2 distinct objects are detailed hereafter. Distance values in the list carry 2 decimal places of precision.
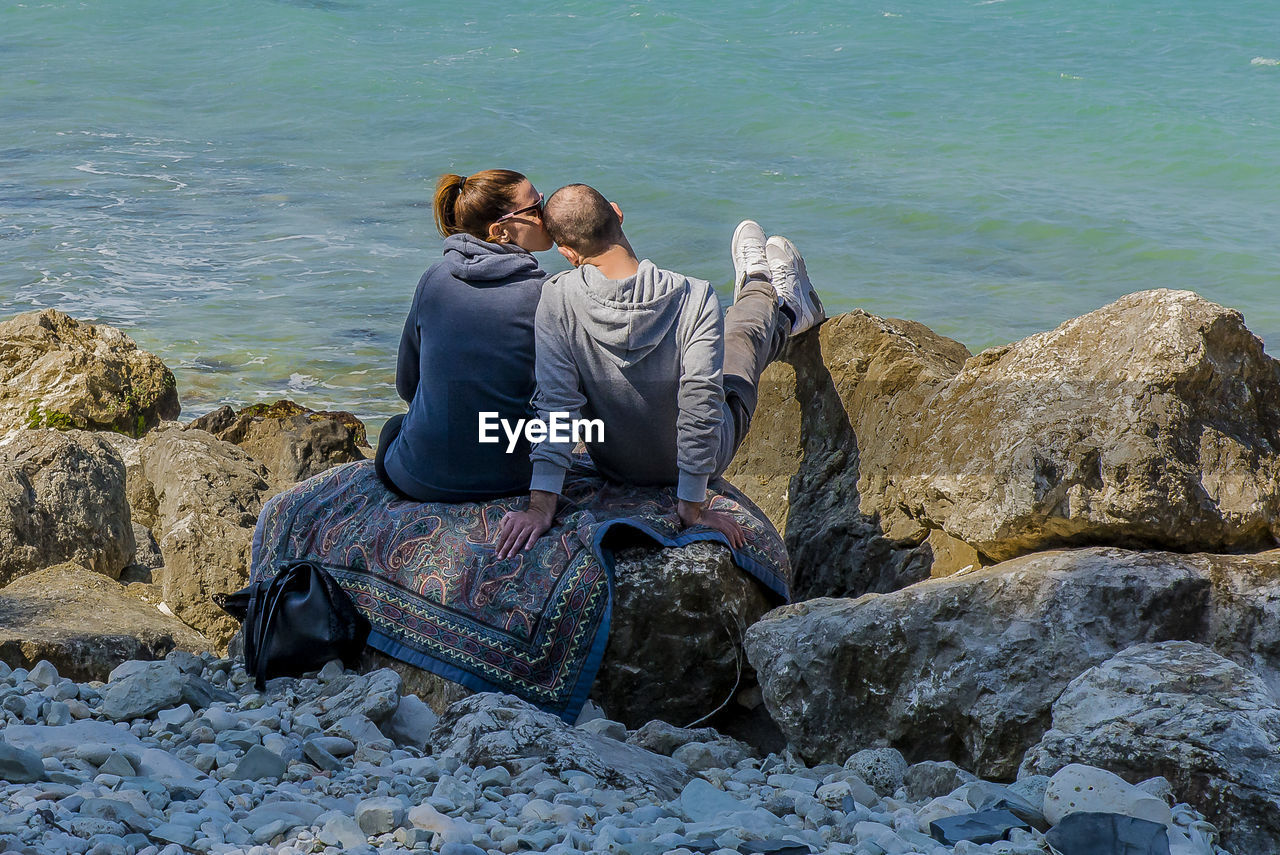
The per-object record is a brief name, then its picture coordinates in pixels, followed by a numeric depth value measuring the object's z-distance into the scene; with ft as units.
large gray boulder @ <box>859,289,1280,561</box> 12.71
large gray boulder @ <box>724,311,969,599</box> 16.31
